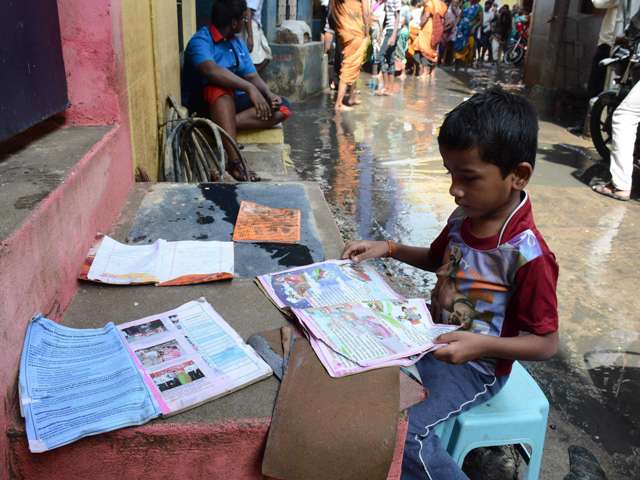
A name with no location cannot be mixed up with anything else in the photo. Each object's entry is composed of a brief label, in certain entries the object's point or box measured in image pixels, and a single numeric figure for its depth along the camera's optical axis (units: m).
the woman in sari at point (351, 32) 8.16
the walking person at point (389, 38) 10.70
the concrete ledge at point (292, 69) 8.62
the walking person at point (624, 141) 4.60
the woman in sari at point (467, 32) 15.78
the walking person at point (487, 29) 16.91
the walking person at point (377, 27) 11.27
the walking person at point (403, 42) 12.13
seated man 4.25
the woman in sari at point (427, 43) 13.60
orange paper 2.32
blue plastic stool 1.61
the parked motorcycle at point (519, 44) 16.50
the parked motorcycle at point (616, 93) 4.90
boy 1.47
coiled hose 3.54
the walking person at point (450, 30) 15.57
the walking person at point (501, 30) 17.73
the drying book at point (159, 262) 1.90
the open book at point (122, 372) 1.26
